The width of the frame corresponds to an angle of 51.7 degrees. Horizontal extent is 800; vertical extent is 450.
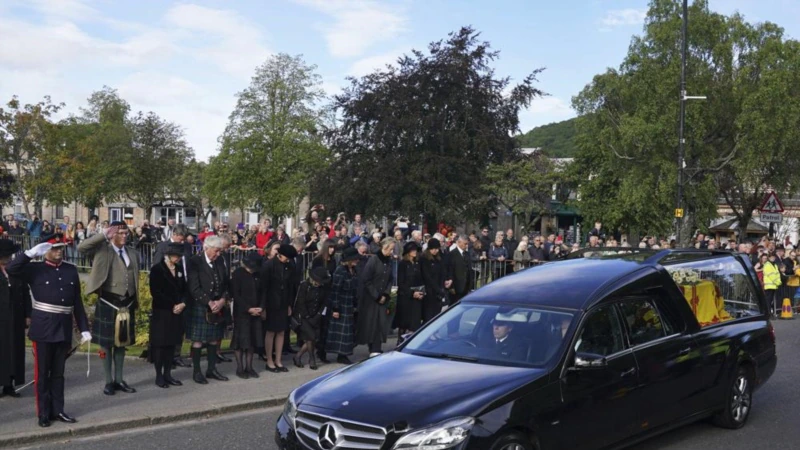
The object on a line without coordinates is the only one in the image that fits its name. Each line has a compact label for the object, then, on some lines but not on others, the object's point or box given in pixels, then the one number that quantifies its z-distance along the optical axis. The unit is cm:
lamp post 3053
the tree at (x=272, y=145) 5341
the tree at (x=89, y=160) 4459
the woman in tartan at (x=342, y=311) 1197
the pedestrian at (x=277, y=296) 1124
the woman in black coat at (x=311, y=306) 1152
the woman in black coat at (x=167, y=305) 989
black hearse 553
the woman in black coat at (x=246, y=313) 1077
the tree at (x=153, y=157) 6109
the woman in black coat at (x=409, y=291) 1325
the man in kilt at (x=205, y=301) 1028
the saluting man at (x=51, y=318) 809
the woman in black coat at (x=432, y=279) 1356
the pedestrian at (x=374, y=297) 1212
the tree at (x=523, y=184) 3797
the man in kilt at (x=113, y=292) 955
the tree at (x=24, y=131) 4134
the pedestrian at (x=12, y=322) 908
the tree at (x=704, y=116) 4403
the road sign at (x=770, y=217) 2391
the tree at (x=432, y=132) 3881
